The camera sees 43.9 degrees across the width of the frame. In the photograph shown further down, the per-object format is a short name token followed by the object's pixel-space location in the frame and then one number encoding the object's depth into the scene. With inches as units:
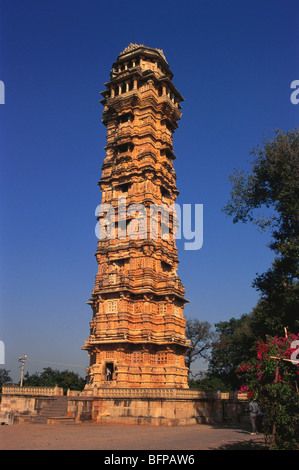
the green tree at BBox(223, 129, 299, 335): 863.7
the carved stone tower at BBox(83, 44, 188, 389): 1189.1
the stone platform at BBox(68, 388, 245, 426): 908.6
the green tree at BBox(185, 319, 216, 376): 2052.2
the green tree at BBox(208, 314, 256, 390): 1322.6
